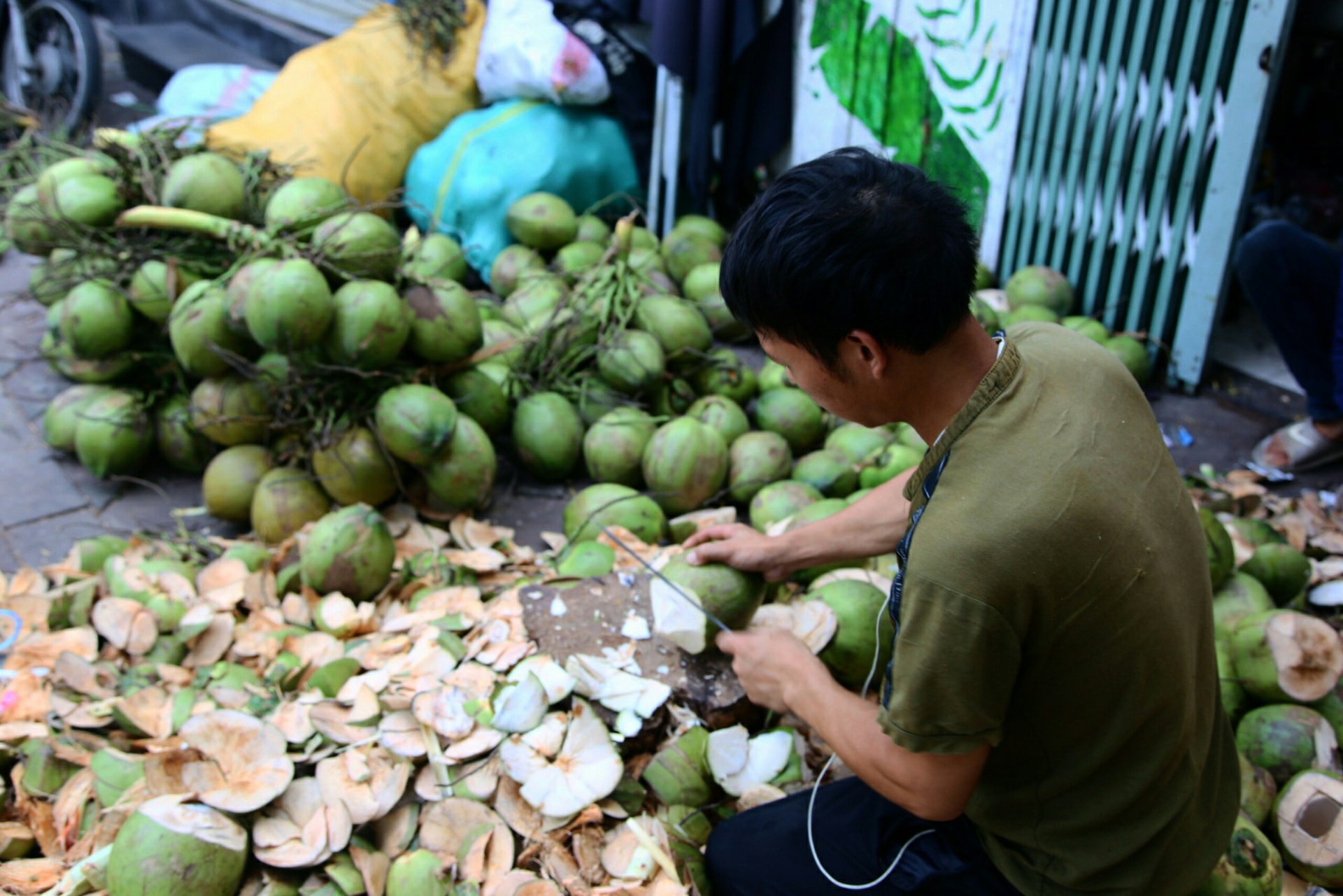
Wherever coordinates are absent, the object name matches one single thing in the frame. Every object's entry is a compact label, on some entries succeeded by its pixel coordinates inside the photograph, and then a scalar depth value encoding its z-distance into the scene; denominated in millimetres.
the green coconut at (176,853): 1551
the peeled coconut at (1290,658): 1977
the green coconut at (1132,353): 3453
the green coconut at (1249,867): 1663
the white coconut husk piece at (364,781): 1750
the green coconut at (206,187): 3055
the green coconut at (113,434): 3059
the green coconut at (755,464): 2896
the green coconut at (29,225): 3238
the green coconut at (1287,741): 1899
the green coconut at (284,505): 2775
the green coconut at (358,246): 2748
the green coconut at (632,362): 3148
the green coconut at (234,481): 2900
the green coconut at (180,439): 3102
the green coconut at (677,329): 3316
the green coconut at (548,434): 3115
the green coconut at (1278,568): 2402
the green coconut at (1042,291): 3709
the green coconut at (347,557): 2424
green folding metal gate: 3188
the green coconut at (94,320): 3018
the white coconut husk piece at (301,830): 1668
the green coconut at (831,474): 2832
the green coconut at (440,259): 3428
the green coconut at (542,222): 4180
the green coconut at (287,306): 2533
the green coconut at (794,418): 3148
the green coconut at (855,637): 1897
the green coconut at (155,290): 3025
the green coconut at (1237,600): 2189
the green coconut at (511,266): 4027
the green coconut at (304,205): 2896
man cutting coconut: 1115
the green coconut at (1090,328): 3422
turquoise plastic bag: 4453
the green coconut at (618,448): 3002
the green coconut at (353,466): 2777
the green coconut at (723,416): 3068
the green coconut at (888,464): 2773
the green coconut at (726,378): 3305
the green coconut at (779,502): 2650
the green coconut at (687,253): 4035
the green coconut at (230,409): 2904
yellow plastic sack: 4414
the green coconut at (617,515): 2635
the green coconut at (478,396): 3041
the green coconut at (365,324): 2658
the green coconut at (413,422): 2715
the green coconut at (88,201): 3125
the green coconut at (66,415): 3182
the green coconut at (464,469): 2844
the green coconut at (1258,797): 1841
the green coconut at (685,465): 2857
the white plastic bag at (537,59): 4488
